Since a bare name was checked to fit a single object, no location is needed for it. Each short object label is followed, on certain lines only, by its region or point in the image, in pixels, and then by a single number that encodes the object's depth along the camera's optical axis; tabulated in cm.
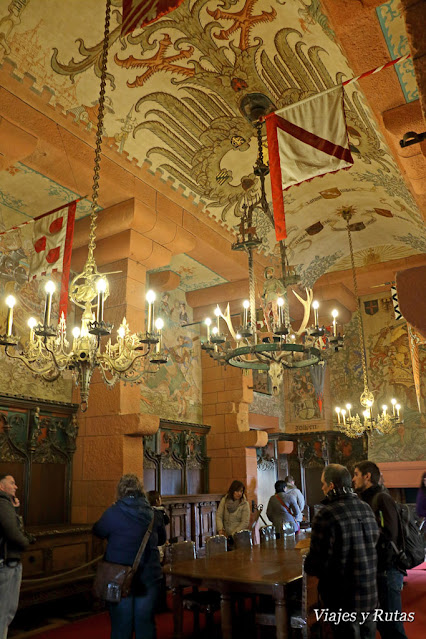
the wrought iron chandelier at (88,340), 354
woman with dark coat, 334
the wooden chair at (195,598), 419
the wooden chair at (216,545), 492
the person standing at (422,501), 539
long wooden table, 343
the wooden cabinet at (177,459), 790
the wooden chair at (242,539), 533
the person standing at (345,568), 268
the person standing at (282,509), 646
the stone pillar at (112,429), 590
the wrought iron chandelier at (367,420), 841
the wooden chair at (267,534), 563
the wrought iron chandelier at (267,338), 461
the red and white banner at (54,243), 490
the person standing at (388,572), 328
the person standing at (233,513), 633
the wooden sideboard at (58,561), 508
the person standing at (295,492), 708
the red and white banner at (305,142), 395
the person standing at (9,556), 354
